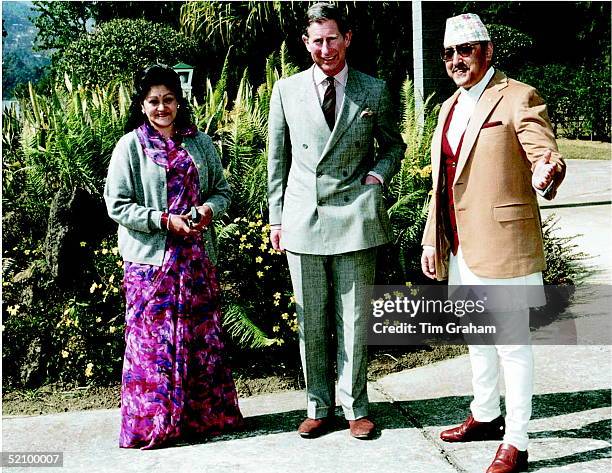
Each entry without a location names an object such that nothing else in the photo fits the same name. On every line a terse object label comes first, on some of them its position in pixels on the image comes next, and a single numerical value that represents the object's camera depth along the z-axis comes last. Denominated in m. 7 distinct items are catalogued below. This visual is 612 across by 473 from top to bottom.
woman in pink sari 4.04
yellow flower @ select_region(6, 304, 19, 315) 5.30
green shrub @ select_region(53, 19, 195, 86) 11.18
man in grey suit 4.05
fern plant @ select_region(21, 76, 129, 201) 5.64
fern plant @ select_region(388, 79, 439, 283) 5.70
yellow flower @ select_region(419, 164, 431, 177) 5.83
